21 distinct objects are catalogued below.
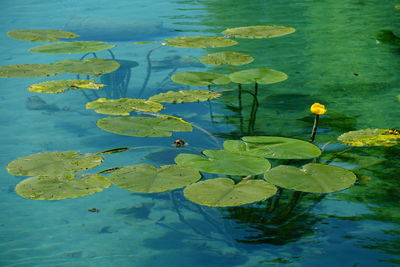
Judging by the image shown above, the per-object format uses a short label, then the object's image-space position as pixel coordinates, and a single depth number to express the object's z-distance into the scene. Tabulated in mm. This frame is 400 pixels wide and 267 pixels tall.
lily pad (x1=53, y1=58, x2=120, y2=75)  5229
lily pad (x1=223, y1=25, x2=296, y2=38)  6401
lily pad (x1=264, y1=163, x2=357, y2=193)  3095
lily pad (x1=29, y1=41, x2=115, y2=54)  5721
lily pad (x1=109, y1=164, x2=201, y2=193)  3082
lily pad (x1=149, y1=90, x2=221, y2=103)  4480
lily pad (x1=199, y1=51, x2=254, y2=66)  5272
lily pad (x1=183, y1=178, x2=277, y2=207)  2898
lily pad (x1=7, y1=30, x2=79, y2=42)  6378
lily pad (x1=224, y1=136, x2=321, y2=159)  3437
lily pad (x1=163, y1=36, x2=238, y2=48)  5908
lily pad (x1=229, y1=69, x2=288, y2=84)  4561
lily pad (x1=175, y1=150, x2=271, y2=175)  3199
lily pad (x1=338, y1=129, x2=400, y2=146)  3763
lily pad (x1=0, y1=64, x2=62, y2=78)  5225
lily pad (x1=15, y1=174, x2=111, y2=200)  3065
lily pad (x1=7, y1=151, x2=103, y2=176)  3319
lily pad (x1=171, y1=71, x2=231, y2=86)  4759
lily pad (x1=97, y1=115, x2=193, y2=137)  3822
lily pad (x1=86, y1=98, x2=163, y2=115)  4289
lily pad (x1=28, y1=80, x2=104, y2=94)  4928
